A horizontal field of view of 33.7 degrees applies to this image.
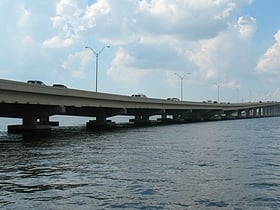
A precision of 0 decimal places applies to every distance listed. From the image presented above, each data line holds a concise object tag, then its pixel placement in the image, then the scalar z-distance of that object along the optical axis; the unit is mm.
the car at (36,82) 77694
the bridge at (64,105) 62406
